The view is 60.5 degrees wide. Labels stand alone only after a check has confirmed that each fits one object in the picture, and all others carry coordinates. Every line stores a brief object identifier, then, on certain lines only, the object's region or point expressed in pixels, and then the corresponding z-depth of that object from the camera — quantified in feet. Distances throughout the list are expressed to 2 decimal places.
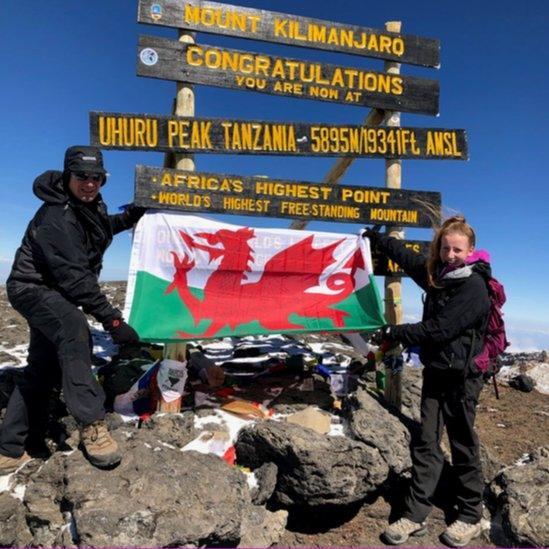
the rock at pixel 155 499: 12.21
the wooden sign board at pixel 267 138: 19.51
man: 14.47
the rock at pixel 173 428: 17.90
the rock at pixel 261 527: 14.83
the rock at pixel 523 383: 32.40
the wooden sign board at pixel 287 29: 19.94
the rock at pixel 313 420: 19.61
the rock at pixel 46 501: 13.28
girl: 16.33
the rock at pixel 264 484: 16.96
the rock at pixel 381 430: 18.65
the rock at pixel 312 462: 17.13
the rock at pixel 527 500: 16.38
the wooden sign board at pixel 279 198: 19.86
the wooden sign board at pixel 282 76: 19.90
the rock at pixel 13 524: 13.67
